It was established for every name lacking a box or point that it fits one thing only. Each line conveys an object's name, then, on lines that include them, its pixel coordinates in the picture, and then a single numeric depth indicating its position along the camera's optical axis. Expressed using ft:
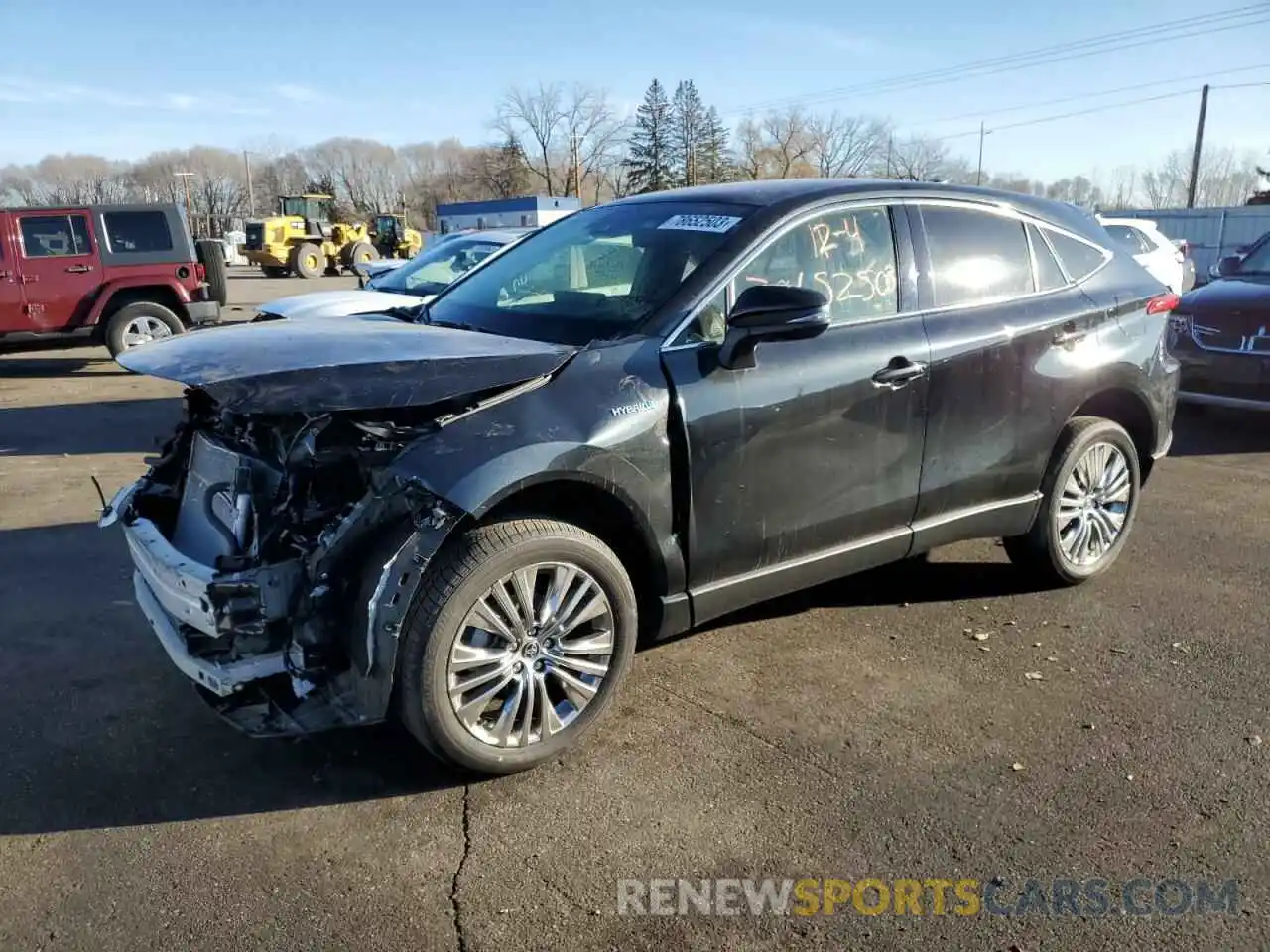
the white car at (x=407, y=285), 27.55
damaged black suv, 9.87
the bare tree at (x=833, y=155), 221.66
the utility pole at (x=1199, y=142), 149.38
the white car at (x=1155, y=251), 43.91
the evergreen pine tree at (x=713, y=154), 250.37
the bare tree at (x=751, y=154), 242.17
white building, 133.59
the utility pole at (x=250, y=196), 320.05
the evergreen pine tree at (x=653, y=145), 253.44
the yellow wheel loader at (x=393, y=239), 153.28
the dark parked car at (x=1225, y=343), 26.40
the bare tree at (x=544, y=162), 290.15
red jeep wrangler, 38.58
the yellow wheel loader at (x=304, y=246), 123.24
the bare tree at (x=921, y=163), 188.57
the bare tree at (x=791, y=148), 237.25
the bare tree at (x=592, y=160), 284.20
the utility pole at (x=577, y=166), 277.85
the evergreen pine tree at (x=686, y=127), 251.80
